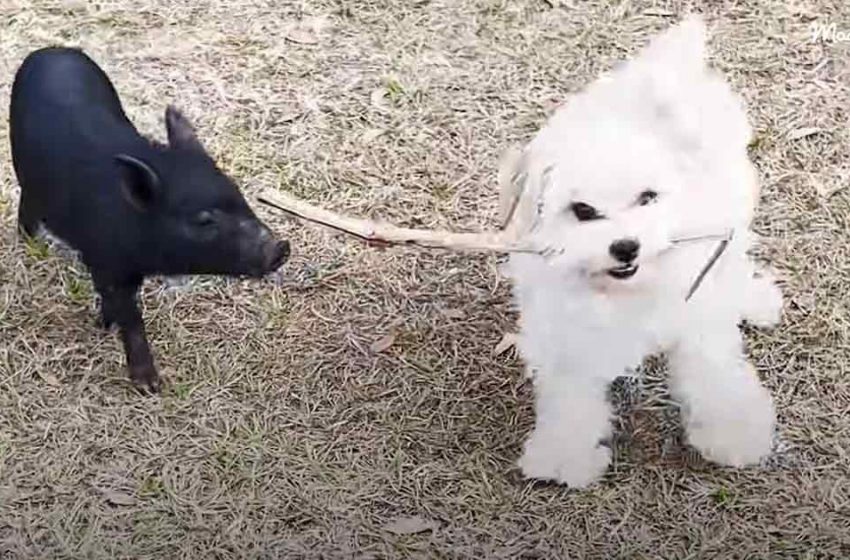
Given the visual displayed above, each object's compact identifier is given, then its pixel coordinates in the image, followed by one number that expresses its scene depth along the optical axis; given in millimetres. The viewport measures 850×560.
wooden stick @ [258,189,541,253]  2102
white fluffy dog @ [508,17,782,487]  1906
